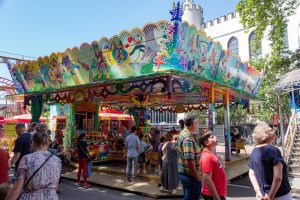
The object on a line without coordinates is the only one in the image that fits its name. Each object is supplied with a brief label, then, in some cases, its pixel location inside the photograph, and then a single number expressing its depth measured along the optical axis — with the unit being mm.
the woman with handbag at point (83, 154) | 7645
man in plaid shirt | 3631
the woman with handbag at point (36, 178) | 2714
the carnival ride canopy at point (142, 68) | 7297
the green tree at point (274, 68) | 18064
